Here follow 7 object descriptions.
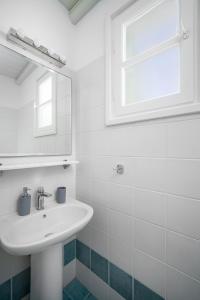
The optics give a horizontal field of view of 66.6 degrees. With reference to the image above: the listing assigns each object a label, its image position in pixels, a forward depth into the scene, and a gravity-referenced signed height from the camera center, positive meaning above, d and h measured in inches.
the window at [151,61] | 32.6 +23.1
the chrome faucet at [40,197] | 44.4 -14.0
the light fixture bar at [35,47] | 39.4 +29.6
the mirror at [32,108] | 39.9 +12.8
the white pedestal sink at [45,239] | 34.4 -22.7
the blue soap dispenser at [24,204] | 40.1 -14.4
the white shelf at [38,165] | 36.2 -3.8
